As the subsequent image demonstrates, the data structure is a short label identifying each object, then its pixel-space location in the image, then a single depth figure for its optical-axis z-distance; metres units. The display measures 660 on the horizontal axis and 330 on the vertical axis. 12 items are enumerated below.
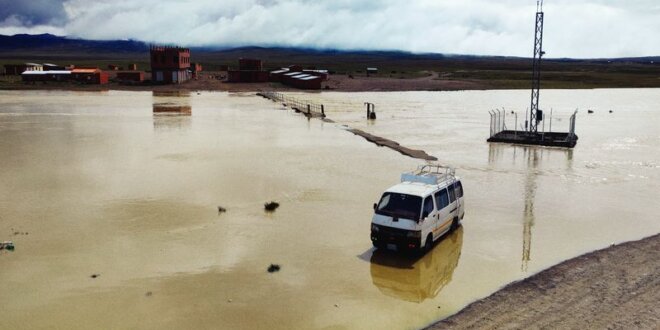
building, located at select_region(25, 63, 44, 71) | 123.62
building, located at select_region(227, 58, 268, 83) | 116.81
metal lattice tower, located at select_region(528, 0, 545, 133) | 43.63
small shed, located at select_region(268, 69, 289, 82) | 118.09
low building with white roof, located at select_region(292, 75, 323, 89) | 105.62
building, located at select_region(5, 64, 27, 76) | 124.00
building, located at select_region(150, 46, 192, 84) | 107.69
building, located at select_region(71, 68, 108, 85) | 109.86
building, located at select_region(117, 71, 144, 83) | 113.41
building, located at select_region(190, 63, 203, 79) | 122.94
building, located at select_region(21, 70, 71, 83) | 110.69
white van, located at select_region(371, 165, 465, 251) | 16.02
